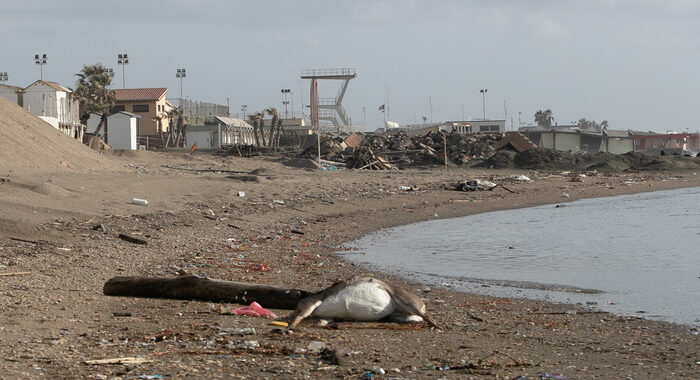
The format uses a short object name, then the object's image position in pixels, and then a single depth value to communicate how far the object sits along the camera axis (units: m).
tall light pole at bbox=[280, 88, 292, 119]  111.62
